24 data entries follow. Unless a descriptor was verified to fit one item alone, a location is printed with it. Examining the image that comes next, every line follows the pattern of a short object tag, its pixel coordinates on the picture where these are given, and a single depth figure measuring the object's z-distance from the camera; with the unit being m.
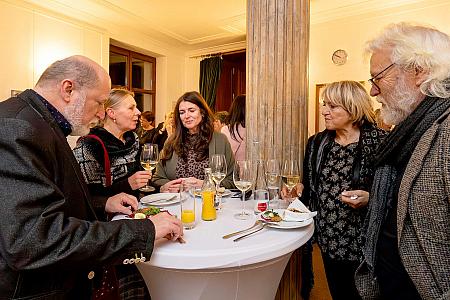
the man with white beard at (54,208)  0.79
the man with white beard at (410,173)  0.93
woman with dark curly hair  2.20
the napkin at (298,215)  1.28
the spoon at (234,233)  1.14
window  6.23
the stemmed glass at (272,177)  1.49
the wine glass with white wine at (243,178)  1.41
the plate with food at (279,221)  1.23
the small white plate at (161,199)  1.57
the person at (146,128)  4.60
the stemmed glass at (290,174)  1.48
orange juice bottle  1.35
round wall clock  4.83
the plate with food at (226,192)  1.56
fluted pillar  1.92
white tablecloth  1.01
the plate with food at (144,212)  1.28
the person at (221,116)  4.31
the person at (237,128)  2.79
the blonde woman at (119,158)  1.75
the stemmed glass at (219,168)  1.55
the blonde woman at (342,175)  1.69
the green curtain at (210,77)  6.98
